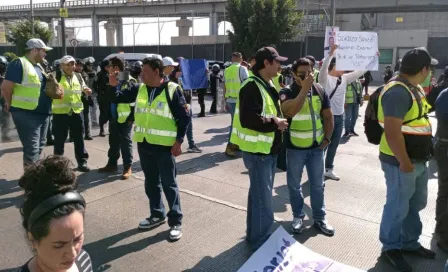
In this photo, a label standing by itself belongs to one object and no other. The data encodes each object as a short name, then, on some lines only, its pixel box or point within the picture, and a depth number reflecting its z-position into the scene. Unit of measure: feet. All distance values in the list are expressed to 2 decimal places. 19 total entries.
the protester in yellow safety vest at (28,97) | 16.33
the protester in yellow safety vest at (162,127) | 12.87
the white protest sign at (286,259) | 10.59
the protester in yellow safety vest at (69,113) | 19.61
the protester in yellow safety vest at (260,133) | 11.01
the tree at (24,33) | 116.47
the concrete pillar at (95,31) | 165.56
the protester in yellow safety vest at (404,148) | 10.25
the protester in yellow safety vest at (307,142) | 13.03
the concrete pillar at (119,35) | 149.48
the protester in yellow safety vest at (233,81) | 25.13
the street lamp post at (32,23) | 102.31
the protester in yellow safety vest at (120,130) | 16.87
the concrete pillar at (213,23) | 149.28
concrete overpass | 117.91
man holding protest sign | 18.72
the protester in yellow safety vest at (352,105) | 29.14
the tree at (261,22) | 95.50
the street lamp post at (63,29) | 69.82
